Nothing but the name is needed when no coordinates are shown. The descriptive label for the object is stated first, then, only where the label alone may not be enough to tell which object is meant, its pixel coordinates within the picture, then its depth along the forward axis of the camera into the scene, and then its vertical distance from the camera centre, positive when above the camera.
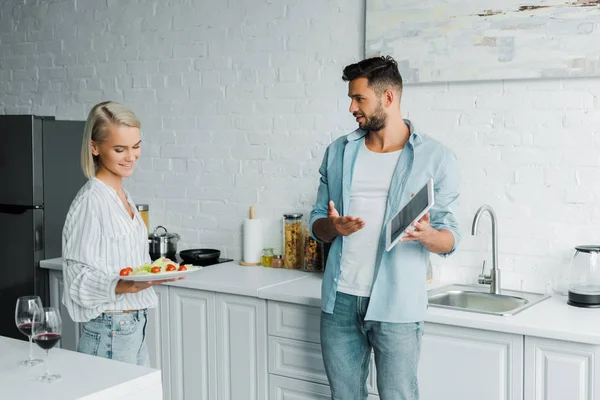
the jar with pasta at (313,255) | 3.81 -0.39
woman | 2.45 -0.23
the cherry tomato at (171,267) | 2.51 -0.30
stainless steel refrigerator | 4.23 -0.12
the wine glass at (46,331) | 2.06 -0.41
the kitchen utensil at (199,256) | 4.12 -0.42
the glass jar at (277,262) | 4.01 -0.44
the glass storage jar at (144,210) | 4.49 -0.19
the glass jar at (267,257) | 4.05 -0.42
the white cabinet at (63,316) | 4.16 -0.75
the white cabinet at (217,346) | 3.45 -0.78
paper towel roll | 4.10 -0.33
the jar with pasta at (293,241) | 3.93 -0.33
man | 2.71 -0.23
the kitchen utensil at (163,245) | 4.31 -0.38
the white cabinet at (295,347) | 3.25 -0.73
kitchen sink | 3.24 -0.52
